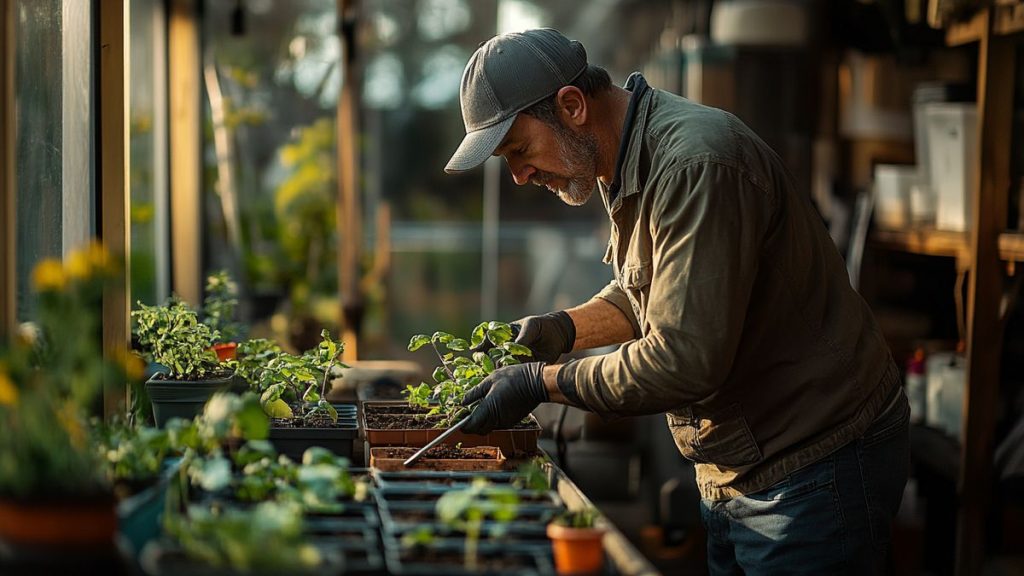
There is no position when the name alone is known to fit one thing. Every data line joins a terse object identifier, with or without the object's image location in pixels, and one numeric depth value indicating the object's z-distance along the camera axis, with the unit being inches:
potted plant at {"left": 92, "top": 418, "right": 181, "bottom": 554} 70.6
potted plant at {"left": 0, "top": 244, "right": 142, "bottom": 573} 59.7
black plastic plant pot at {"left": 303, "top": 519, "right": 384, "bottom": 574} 68.2
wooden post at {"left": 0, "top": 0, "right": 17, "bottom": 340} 72.6
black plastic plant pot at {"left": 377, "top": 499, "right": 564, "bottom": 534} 77.6
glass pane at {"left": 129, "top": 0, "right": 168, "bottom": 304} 171.5
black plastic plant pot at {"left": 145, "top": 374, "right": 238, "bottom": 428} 101.6
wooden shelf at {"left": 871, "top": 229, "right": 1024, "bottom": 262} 158.4
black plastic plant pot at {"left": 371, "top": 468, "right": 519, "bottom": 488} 91.1
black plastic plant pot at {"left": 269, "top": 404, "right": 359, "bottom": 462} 98.7
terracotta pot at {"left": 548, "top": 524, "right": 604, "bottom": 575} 69.6
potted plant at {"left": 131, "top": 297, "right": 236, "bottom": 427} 102.0
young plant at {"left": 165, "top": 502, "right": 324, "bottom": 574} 58.9
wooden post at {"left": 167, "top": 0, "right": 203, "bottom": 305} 211.6
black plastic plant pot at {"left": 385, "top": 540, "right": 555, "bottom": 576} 67.8
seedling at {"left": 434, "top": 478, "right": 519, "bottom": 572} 69.9
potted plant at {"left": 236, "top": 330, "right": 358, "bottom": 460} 99.0
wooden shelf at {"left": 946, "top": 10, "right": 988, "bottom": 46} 159.3
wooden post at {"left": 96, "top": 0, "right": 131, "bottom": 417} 109.3
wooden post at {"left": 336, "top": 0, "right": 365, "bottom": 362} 257.6
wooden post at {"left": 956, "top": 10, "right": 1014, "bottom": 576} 160.2
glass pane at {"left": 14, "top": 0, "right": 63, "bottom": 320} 97.7
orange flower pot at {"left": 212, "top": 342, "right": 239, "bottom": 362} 117.0
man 92.0
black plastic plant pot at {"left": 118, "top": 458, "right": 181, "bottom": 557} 68.4
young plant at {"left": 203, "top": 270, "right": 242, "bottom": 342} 123.9
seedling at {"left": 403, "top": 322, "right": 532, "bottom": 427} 105.3
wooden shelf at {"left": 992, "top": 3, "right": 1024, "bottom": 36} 151.2
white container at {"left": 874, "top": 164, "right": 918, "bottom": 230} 196.7
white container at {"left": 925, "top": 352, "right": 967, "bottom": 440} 174.4
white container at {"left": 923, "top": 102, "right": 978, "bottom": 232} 173.6
